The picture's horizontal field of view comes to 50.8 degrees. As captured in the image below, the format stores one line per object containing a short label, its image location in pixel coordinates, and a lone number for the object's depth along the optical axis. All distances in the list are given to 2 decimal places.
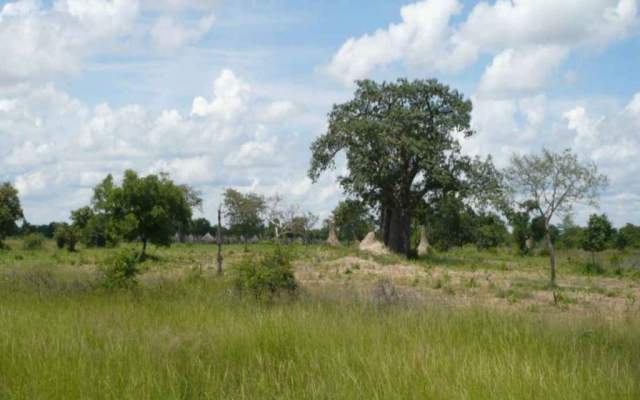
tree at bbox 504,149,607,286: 23.98
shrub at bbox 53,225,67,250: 47.22
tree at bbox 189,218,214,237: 104.72
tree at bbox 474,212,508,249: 67.00
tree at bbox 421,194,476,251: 65.12
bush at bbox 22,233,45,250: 45.72
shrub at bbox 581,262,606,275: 31.11
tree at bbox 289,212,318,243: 65.38
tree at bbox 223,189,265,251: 72.19
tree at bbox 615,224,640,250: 65.62
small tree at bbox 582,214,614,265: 57.02
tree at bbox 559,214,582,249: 60.07
